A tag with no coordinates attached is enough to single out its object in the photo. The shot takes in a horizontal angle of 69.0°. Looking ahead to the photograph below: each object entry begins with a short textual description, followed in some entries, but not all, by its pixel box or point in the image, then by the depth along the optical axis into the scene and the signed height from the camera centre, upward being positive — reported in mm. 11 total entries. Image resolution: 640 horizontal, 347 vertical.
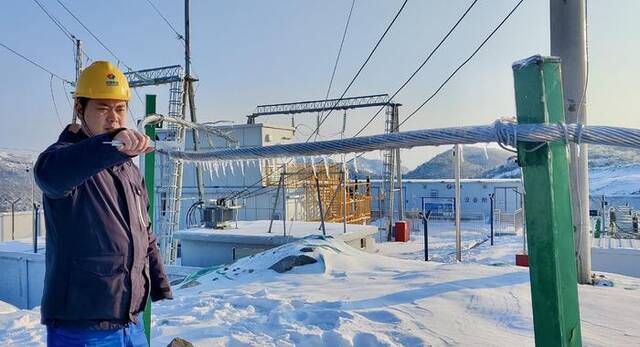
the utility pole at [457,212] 8344 -301
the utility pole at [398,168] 20422 +1228
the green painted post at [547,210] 1480 -51
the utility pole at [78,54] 15698 +4919
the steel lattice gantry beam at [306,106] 23422 +4850
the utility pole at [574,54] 5129 +1571
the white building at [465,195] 25969 +22
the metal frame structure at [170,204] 11711 -158
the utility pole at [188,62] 15125 +4534
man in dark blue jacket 1560 -105
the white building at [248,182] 18078 +661
